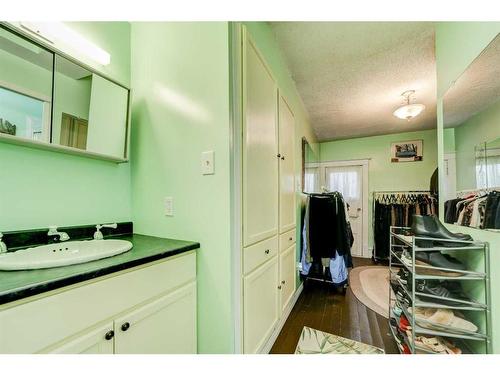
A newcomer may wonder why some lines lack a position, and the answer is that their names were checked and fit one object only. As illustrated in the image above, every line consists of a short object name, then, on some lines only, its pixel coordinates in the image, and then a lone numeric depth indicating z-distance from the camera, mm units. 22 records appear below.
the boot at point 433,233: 1106
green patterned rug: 1440
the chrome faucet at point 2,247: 881
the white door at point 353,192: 4164
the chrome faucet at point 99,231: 1193
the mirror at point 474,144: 971
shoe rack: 1052
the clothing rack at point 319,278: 2355
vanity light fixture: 1076
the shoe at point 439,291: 1118
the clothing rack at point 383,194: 3680
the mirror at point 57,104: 958
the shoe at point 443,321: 1065
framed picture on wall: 3797
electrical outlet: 1235
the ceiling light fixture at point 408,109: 2430
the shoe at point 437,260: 1106
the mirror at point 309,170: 2757
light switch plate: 1086
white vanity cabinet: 590
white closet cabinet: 1160
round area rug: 2112
